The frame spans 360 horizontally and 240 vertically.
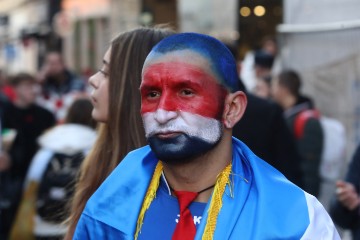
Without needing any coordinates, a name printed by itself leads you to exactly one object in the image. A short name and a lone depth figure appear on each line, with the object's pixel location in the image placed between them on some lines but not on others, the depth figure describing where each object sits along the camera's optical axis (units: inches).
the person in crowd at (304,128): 269.4
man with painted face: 91.7
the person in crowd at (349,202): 169.9
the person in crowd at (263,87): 333.4
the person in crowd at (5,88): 453.1
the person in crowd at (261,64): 361.7
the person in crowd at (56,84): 408.0
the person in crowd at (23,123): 293.7
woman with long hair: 133.2
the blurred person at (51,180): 205.5
